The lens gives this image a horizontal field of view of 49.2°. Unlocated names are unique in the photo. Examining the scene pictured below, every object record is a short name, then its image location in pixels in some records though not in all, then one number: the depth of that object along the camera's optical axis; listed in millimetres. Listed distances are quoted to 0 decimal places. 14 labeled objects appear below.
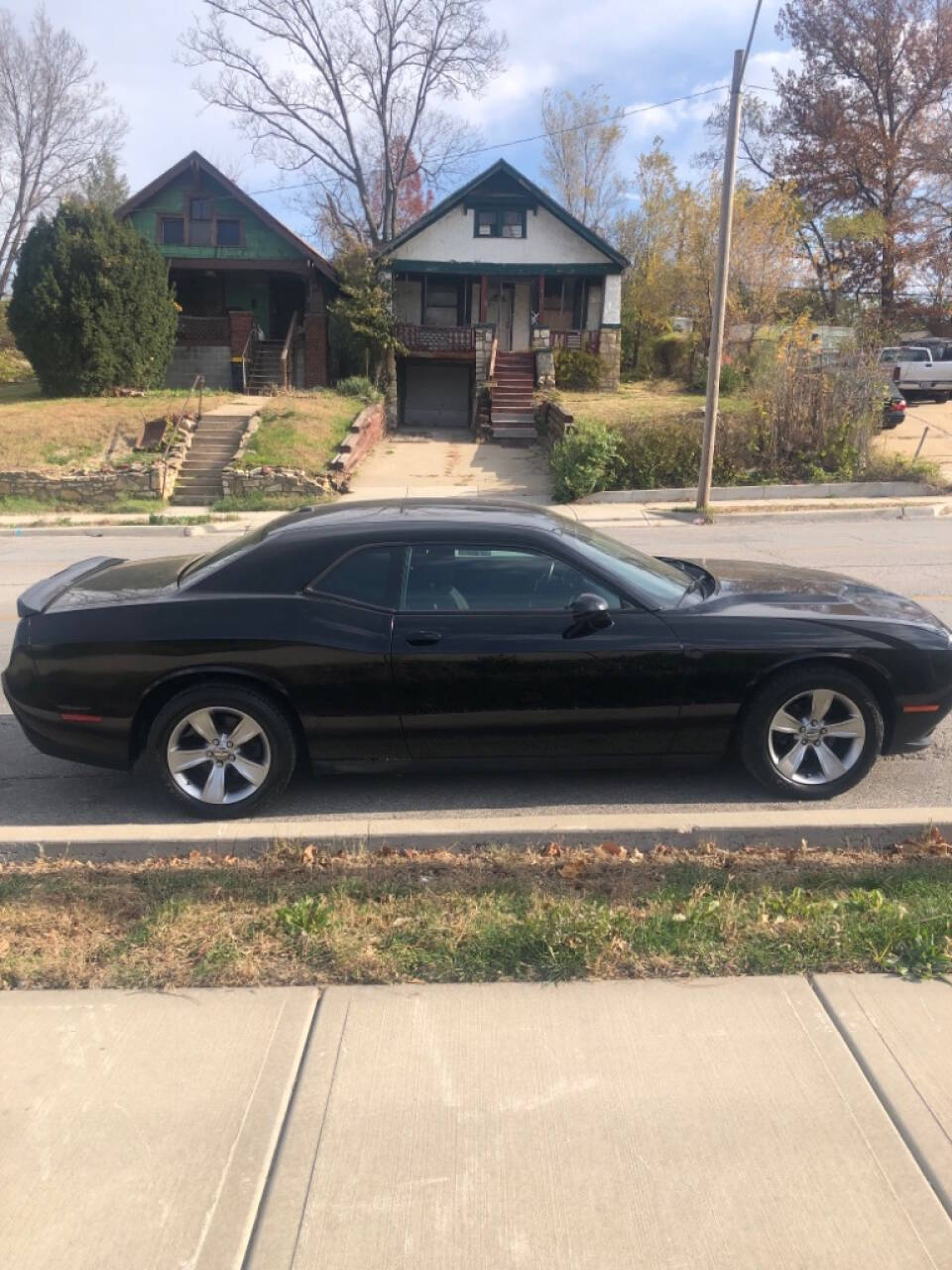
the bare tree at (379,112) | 35281
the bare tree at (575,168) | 50281
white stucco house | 31938
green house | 31750
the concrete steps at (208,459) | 20234
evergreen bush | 25172
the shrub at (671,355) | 33281
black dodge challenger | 4660
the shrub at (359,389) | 27994
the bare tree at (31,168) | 43344
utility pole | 16828
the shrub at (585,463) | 19938
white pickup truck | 31656
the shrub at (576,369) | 31047
